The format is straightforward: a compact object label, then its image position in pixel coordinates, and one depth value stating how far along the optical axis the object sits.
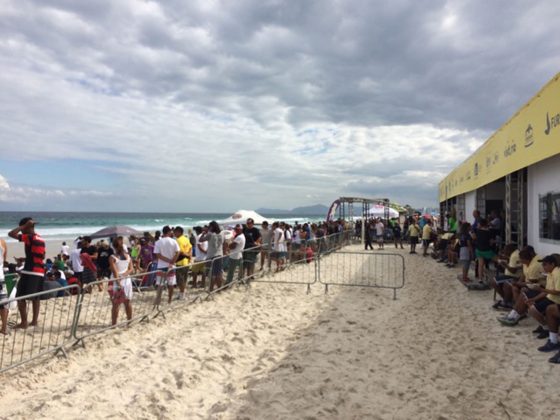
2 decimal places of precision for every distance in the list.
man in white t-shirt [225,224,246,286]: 9.80
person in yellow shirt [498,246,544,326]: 6.38
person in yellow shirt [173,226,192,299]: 8.49
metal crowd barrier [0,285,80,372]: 5.33
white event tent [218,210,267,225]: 23.86
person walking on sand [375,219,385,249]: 22.27
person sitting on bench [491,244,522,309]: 7.44
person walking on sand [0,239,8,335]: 6.01
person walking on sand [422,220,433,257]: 17.31
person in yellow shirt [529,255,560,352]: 5.44
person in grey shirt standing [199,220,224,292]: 9.39
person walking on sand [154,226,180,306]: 7.96
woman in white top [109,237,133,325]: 6.62
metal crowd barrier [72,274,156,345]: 6.35
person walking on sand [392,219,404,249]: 22.50
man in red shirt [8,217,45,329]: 6.43
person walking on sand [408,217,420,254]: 18.33
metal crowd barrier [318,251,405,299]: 11.16
